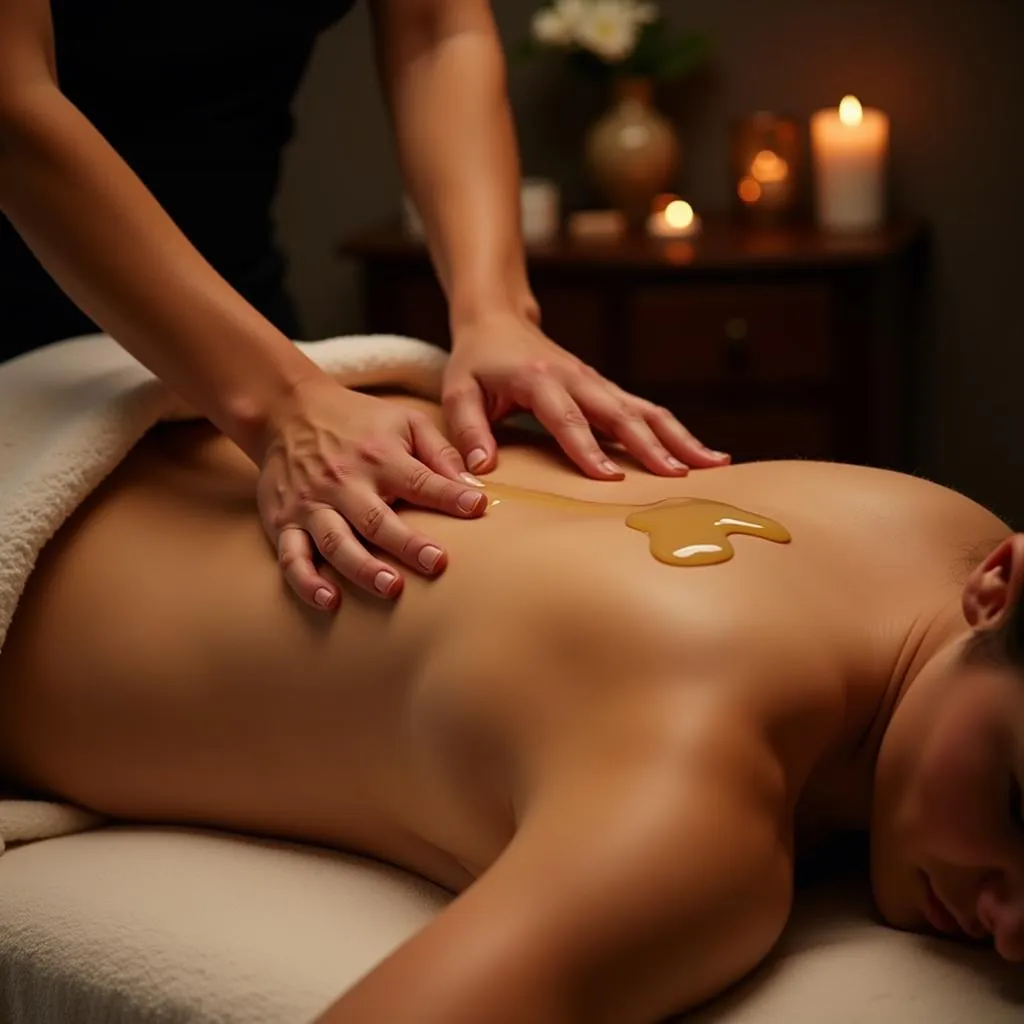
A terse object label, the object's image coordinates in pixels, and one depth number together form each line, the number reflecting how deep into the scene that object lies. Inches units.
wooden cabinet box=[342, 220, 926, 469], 108.6
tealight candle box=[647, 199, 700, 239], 116.6
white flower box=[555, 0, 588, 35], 118.6
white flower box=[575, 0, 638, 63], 118.2
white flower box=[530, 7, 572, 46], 119.0
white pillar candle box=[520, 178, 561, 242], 117.8
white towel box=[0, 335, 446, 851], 47.8
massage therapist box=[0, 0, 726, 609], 47.0
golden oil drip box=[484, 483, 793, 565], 41.6
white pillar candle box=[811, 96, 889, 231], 116.2
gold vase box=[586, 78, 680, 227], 121.2
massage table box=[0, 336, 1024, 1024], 37.2
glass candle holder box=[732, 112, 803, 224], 120.1
